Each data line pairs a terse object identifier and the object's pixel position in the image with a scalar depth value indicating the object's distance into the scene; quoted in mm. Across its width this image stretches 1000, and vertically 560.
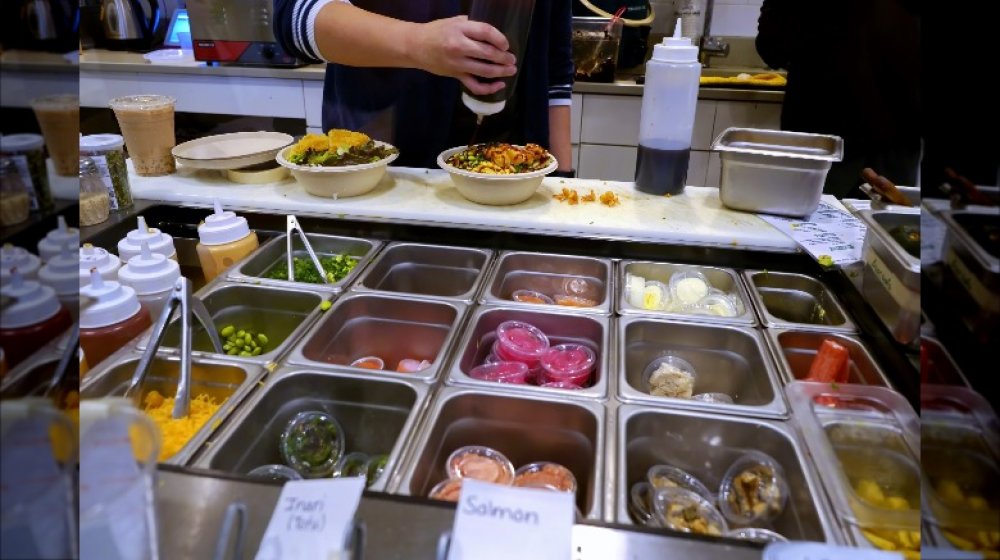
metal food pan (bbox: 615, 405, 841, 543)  937
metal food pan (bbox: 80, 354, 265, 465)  989
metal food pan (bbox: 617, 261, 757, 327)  1284
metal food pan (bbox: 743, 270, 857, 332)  1375
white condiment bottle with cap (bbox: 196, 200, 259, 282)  1438
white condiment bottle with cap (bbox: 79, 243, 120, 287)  1093
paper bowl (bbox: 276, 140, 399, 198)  1600
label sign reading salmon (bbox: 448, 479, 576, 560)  681
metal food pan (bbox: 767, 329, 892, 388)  1125
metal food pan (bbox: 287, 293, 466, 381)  1309
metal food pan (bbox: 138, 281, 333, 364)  1340
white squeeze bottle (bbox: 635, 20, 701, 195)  1629
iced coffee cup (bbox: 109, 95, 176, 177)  1725
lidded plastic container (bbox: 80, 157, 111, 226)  1468
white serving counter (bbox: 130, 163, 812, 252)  1515
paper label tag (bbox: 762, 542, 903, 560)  671
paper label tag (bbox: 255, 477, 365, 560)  684
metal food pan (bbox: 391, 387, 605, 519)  993
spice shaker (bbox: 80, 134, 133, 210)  1487
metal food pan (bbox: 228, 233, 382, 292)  1440
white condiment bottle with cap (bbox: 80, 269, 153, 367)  990
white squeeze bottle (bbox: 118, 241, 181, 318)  1122
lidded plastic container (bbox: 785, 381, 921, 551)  769
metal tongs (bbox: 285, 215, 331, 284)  1446
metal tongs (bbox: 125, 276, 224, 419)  889
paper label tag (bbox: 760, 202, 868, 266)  1370
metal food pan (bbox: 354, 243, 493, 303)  1561
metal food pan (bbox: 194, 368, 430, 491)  1011
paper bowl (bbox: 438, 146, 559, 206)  1568
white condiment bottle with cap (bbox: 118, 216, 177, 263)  1261
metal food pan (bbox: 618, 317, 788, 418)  1195
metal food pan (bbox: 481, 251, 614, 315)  1504
